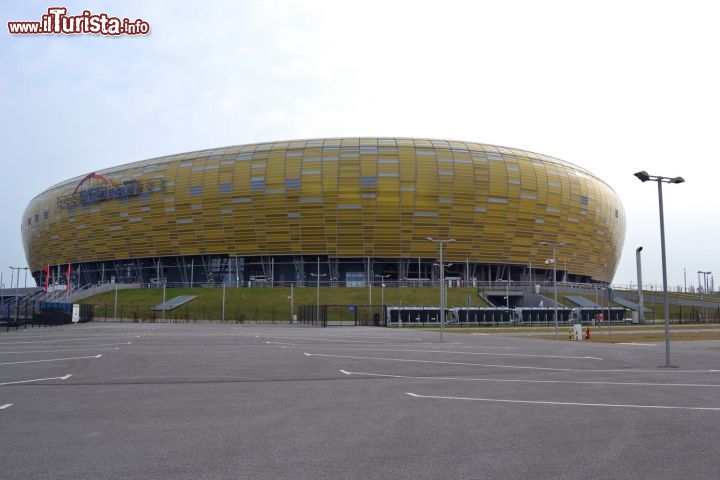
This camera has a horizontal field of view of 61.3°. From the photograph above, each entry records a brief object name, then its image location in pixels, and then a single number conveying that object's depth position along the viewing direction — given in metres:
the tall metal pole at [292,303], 77.33
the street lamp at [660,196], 22.19
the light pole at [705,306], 81.43
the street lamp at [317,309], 72.62
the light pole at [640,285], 69.72
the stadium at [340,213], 95.38
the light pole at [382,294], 65.32
